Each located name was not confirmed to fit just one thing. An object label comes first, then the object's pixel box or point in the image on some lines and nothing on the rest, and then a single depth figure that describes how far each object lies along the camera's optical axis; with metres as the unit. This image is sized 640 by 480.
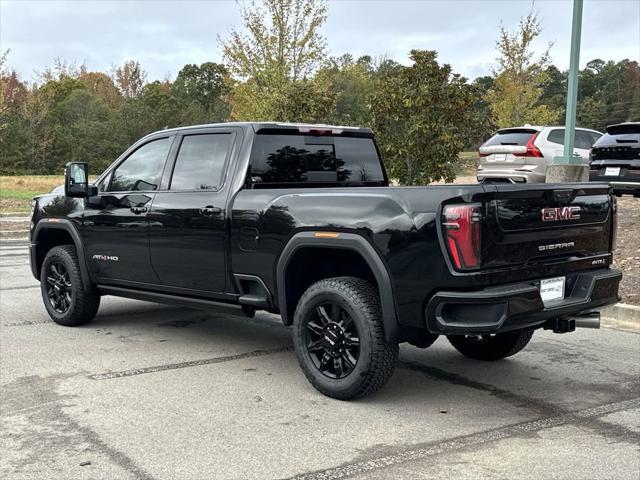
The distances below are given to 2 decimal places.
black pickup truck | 4.30
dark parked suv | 13.04
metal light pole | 10.62
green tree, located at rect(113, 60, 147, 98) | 79.12
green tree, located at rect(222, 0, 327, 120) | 25.95
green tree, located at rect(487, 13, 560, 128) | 32.00
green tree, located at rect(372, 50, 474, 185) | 15.19
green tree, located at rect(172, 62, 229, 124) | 65.31
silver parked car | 15.18
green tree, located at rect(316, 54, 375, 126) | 65.81
